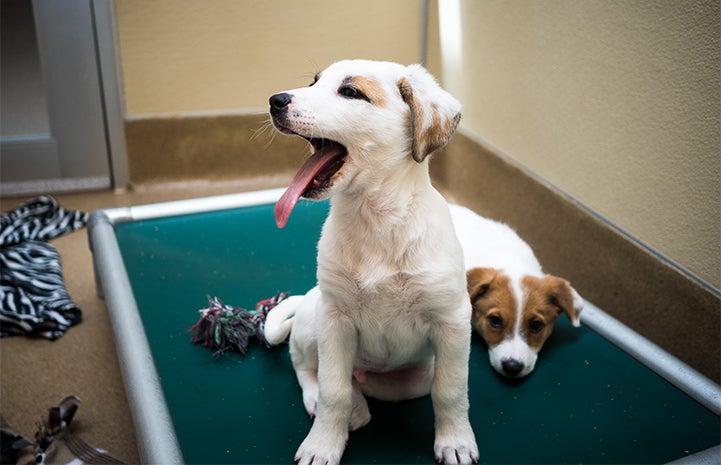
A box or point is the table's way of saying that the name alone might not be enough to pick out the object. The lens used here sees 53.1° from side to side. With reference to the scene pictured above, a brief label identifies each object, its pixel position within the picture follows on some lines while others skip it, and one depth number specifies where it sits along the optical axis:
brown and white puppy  1.77
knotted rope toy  1.86
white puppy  1.25
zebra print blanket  2.32
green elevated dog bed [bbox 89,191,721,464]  1.55
